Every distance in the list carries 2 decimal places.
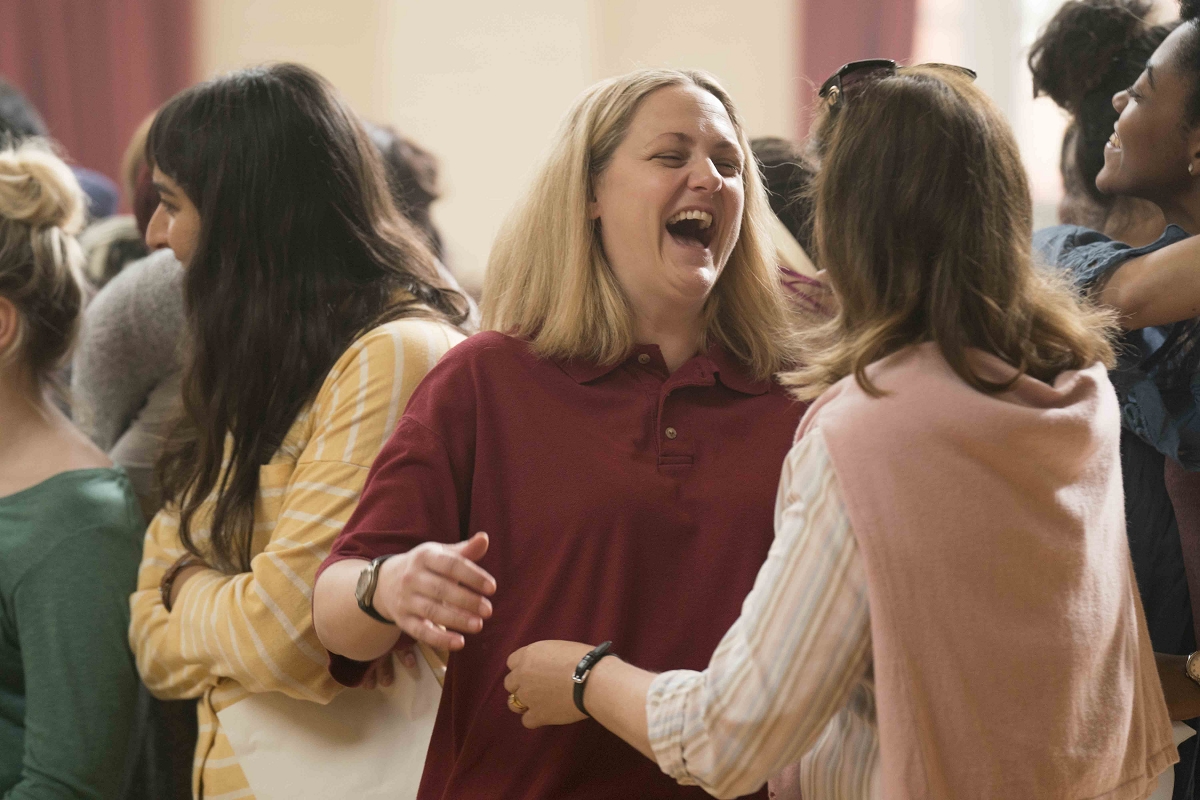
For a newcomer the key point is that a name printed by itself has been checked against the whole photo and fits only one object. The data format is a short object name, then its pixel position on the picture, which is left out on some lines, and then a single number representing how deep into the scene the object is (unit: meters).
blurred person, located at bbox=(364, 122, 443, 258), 5.17
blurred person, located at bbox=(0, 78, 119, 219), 7.20
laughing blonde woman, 3.89
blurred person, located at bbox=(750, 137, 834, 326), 4.34
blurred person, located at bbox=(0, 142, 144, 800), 4.19
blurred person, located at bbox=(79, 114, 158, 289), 5.58
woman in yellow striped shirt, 4.11
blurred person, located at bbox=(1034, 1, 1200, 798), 4.05
